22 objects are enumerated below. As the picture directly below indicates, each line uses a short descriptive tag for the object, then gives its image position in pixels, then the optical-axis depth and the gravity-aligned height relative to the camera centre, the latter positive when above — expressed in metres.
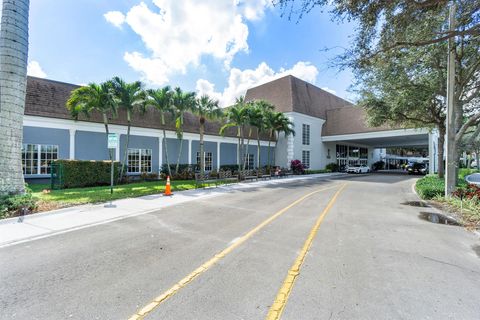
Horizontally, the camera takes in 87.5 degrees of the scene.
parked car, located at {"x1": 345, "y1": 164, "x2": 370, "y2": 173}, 37.47 -0.87
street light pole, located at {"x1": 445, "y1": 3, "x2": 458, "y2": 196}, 10.82 +1.48
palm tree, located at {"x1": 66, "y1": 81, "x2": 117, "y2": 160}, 14.62 +3.67
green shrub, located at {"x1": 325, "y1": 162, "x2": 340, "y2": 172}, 37.41 -0.60
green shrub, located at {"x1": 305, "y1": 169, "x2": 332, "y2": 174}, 32.27 -1.10
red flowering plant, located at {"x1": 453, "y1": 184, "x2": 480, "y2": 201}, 9.85 -1.17
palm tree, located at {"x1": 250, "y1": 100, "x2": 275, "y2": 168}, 23.53 +4.65
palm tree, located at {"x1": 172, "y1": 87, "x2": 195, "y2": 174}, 18.11 +4.43
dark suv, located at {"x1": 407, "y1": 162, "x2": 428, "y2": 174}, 38.12 -0.83
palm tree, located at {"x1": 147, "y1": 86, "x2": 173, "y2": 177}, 17.59 +4.51
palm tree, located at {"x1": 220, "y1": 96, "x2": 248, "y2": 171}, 22.22 +4.21
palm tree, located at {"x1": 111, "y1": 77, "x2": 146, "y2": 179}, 15.78 +4.35
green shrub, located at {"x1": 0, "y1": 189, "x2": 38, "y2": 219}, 7.52 -1.36
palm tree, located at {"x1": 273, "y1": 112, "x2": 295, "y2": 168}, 27.77 +4.38
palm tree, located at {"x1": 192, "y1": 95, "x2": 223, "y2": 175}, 19.14 +4.11
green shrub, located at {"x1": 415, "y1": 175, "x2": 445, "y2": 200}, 12.25 -1.35
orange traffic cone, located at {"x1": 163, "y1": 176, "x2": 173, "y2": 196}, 12.44 -1.45
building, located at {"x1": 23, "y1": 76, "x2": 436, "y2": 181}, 15.10 +2.53
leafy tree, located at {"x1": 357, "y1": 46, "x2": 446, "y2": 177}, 12.23 +4.24
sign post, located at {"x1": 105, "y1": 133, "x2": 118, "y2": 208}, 10.90 +0.94
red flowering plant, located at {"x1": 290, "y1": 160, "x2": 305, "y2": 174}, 30.25 -0.51
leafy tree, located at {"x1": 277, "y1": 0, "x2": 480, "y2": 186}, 7.39 +4.63
